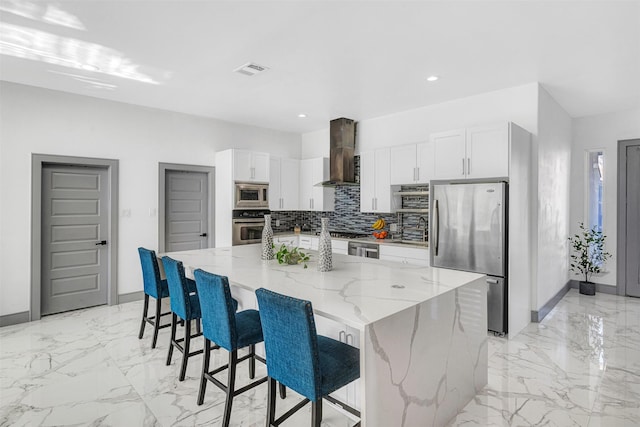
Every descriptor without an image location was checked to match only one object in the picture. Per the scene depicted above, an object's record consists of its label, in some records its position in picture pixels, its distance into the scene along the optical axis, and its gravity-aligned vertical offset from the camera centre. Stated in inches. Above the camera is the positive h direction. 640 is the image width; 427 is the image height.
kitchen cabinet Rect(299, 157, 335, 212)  250.9 +19.0
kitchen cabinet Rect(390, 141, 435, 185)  189.9 +28.7
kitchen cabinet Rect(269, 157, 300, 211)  245.4 +21.7
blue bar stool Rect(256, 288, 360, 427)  64.3 -29.0
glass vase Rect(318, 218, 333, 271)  105.0 -12.1
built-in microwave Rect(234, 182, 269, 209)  222.5 +11.6
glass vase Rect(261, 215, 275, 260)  126.7 -11.2
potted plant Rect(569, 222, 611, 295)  212.5 -24.1
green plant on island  116.7 -14.5
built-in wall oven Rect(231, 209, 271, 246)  220.5 -8.5
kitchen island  67.4 -24.3
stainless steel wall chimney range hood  227.9 +42.3
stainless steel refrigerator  144.4 -7.9
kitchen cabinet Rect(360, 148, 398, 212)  209.8 +19.9
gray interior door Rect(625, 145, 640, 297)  203.5 -3.8
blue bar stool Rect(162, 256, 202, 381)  105.3 -27.6
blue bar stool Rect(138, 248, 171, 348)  131.0 -26.8
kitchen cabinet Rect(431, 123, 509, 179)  145.6 +27.7
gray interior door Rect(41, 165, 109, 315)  173.8 -13.3
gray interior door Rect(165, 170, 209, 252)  212.7 +1.6
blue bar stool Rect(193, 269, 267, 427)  83.7 -29.7
